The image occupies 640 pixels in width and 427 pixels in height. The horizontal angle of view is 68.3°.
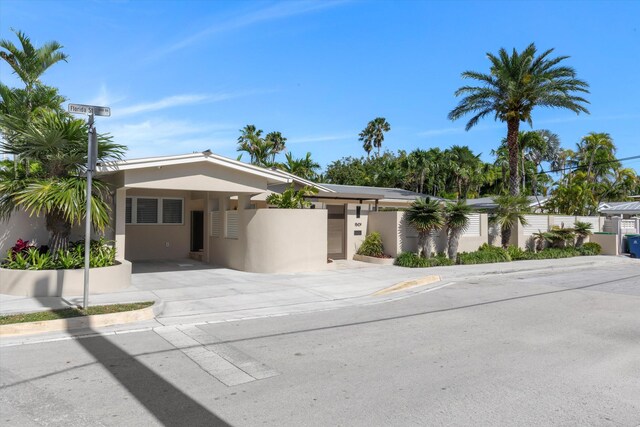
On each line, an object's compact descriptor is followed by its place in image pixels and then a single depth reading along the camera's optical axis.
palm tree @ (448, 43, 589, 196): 22.41
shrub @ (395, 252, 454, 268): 17.30
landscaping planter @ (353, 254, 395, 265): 17.97
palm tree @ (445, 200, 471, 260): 17.88
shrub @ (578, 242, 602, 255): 23.55
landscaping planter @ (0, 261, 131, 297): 10.41
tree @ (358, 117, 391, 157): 62.91
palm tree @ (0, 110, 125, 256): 10.64
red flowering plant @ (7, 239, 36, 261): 11.37
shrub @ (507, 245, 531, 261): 20.55
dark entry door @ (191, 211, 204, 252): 19.03
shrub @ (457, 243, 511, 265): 18.61
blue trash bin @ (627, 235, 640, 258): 23.85
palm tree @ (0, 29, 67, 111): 16.09
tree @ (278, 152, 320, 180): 30.07
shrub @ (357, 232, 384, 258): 18.72
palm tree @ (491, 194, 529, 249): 20.53
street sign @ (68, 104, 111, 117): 8.23
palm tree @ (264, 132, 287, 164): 49.30
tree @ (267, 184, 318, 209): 15.34
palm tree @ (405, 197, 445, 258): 17.41
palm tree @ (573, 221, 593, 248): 23.94
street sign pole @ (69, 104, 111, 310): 8.25
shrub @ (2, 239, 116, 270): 10.89
